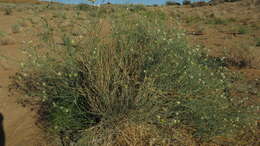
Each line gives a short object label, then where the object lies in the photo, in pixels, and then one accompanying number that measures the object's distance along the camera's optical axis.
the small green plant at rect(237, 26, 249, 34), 11.41
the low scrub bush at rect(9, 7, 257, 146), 2.72
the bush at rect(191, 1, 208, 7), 32.36
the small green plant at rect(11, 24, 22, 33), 9.84
